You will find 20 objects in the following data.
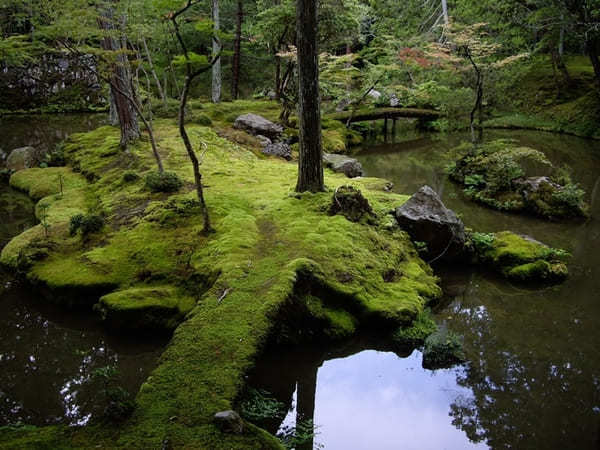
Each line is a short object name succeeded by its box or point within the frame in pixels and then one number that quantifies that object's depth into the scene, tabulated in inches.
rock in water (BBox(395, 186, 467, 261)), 309.1
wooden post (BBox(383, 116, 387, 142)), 924.6
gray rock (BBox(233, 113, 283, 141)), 662.5
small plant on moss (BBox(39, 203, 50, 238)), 313.9
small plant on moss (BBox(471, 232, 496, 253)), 321.1
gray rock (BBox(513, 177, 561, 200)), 439.8
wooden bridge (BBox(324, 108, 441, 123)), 880.0
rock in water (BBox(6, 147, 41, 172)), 572.7
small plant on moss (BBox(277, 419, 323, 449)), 162.2
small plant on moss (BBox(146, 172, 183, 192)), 353.4
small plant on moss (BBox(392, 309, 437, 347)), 225.8
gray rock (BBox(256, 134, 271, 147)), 629.6
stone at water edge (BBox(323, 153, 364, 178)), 517.0
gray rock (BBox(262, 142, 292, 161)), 609.3
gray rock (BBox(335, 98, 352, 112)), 976.9
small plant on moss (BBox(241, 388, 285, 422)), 166.1
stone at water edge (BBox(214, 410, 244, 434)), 138.7
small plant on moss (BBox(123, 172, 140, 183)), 390.6
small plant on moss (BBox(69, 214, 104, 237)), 298.2
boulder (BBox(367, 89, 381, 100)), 1096.8
